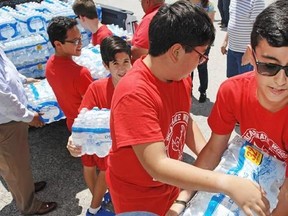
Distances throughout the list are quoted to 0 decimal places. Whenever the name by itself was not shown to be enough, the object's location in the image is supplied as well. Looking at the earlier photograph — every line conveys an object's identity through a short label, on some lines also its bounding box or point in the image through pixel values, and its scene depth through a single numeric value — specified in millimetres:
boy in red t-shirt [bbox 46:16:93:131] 3020
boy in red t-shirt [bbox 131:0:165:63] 3424
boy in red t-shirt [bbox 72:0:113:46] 3924
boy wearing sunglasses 1339
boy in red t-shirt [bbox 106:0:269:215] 1257
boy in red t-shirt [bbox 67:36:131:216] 2646
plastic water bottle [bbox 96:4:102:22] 4888
